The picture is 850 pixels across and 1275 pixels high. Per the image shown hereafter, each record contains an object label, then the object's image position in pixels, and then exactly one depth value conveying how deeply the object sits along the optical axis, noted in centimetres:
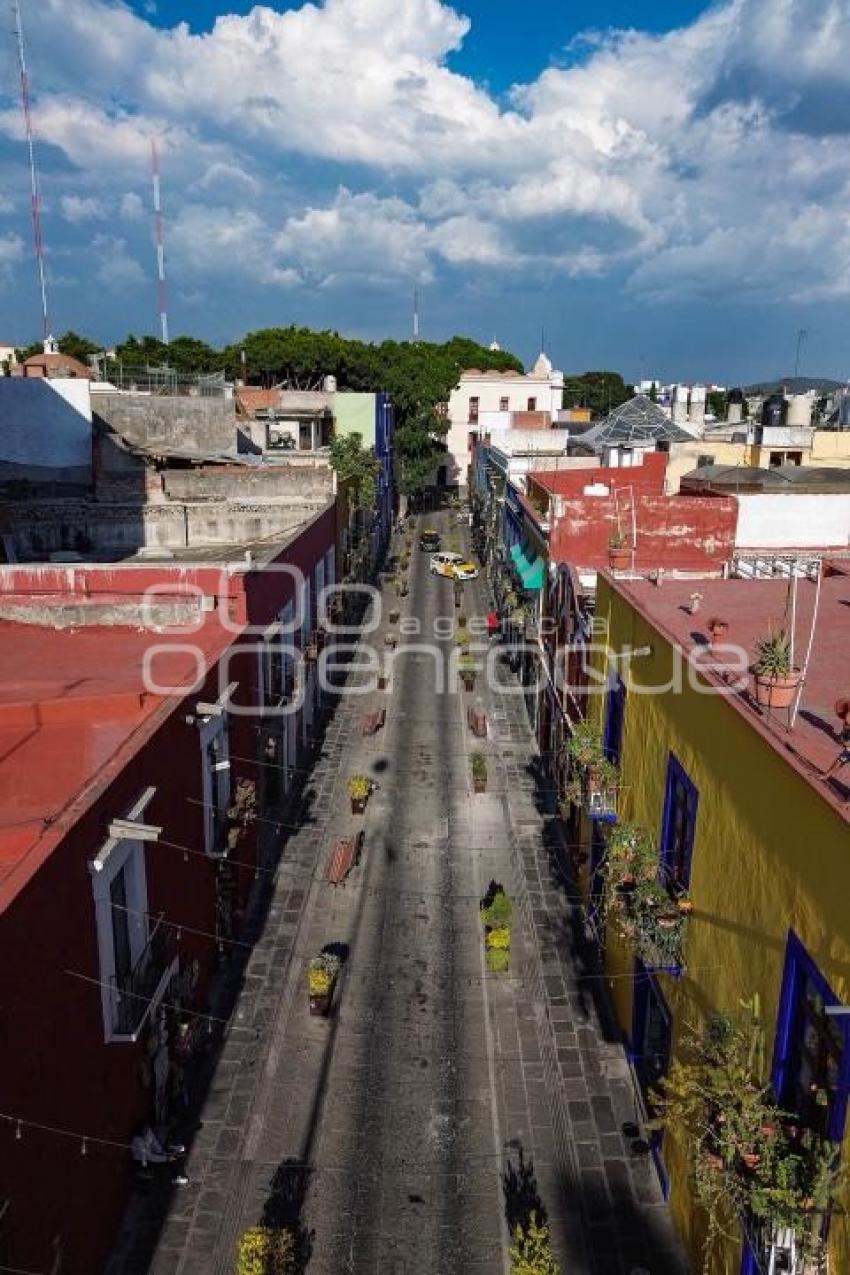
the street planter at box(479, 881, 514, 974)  1630
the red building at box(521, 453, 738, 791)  2055
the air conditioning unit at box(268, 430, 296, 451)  5072
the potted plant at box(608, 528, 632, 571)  1727
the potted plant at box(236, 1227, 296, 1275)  976
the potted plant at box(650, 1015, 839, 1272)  718
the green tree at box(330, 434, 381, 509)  4494
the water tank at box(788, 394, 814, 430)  4622
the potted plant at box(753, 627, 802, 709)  916
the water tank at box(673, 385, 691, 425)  6089
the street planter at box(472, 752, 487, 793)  2394
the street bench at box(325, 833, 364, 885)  1917
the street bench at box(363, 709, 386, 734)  2794
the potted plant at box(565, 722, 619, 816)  1483
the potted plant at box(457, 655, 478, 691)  3262
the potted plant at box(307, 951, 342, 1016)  1505
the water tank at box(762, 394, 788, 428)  4756
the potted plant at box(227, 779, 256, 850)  1636
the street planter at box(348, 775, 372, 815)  2252
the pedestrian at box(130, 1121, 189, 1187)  1156
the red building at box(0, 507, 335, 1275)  855
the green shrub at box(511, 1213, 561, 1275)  963
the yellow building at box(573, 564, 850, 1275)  756
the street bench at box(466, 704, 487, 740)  2798
